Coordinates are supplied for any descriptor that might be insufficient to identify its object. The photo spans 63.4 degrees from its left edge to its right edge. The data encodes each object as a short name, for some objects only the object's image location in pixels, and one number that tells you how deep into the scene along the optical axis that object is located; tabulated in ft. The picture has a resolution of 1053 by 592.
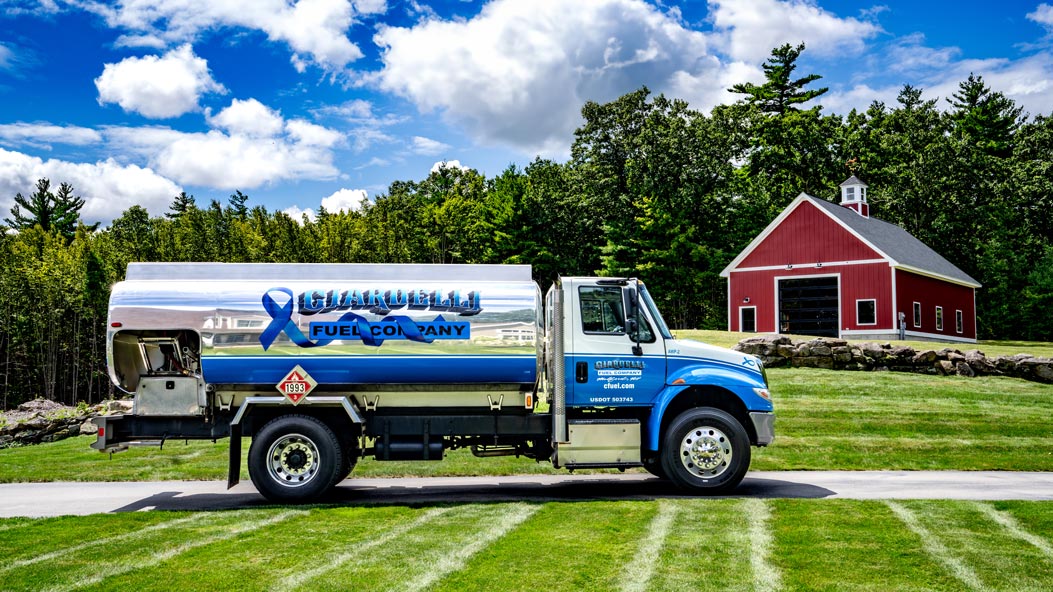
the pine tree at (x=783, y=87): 235.61
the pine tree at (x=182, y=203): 379.96
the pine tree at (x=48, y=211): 325.01
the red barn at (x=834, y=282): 127.34
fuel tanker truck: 38.14
